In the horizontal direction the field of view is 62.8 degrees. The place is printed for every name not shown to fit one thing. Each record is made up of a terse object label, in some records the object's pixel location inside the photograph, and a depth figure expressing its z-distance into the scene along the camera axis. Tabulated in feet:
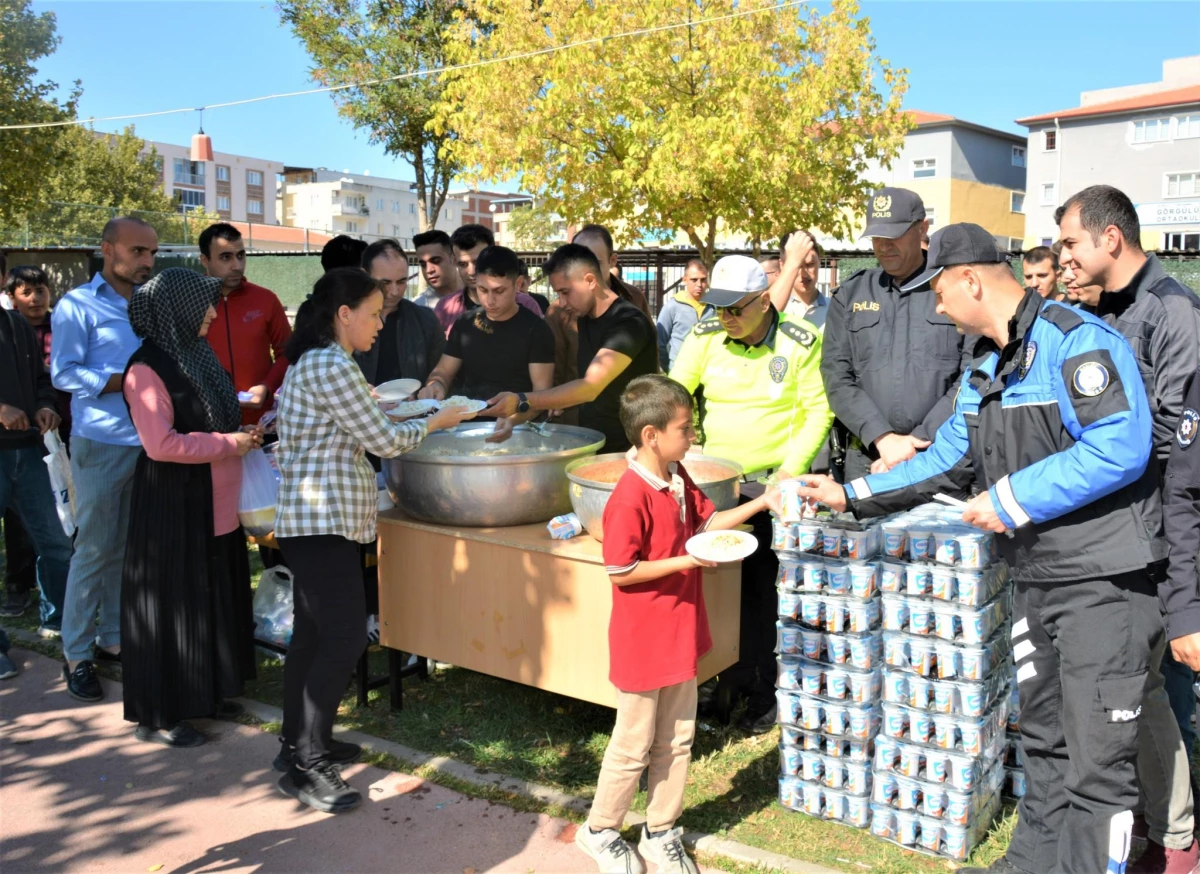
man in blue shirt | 14.66
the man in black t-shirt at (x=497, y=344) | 14.99
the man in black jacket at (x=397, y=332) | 16.96
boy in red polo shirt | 9.48
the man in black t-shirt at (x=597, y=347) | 13.74
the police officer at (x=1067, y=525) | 8.14
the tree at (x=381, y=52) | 60.90
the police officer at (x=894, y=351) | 12.48
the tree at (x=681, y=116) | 46.55
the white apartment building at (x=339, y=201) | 301.43
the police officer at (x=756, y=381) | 12.50
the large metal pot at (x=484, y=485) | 12.29
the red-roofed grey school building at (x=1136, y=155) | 118.52
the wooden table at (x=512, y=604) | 11.78
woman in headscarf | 12.53
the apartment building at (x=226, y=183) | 253.85
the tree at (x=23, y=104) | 67.97
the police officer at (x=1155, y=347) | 9.65
